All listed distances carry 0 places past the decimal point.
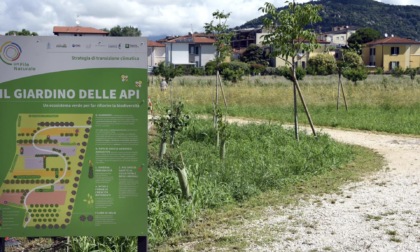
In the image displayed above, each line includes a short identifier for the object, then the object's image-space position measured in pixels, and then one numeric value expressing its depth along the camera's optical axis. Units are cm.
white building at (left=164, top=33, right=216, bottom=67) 7919
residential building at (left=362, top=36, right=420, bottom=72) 6981
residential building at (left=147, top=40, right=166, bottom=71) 7715
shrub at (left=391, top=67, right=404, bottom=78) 4520
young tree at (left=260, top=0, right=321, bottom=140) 1309
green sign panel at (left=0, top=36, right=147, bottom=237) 427
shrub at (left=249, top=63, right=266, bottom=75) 5575
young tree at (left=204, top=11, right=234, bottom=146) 1712
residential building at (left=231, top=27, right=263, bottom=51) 10250
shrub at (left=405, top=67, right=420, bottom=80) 4049
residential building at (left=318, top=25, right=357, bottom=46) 11814
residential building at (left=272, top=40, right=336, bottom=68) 7002
